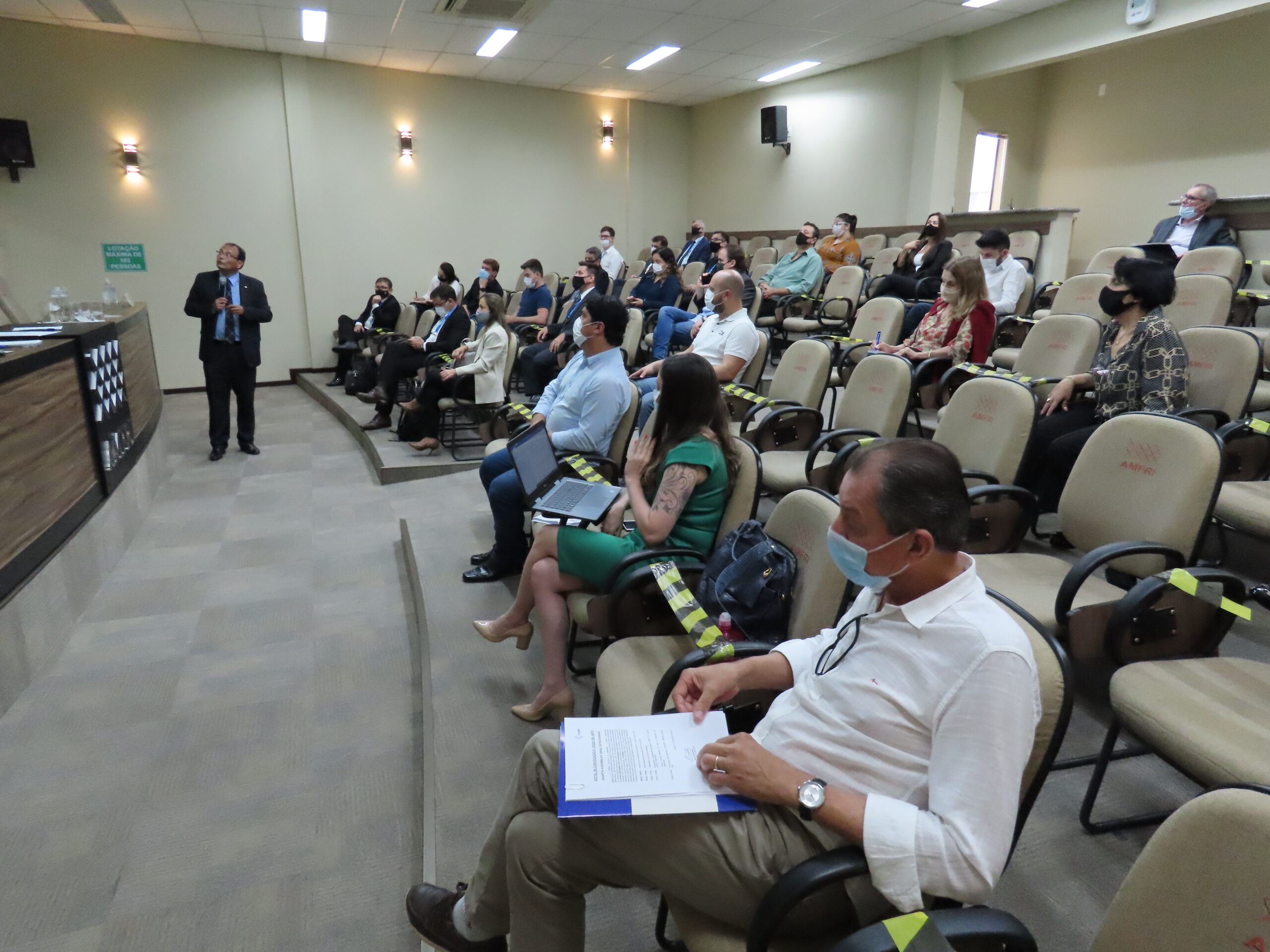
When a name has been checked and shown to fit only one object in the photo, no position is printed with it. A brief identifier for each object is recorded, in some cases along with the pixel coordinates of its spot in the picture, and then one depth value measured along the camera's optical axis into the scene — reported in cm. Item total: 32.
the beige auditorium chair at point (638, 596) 190
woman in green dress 203
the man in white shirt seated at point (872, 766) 95
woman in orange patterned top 680
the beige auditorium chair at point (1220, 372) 270
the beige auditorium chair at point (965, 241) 620
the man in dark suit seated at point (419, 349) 543
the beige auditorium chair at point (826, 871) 96
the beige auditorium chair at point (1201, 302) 362
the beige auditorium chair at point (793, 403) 332
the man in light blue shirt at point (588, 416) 300
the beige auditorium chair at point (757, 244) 911
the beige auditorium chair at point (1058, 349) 323
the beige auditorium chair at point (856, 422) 289
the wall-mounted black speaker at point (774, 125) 870
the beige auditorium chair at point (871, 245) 756
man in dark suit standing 498
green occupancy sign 742
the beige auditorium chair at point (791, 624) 156
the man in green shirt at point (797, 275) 641
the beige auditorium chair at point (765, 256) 788
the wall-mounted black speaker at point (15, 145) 668
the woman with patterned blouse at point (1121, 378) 268
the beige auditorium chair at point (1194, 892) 77
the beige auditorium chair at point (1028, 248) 581
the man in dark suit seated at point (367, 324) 693
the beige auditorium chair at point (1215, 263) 414
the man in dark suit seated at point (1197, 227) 460
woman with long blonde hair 373
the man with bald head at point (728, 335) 392
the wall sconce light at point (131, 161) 729
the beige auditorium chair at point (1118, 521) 179
